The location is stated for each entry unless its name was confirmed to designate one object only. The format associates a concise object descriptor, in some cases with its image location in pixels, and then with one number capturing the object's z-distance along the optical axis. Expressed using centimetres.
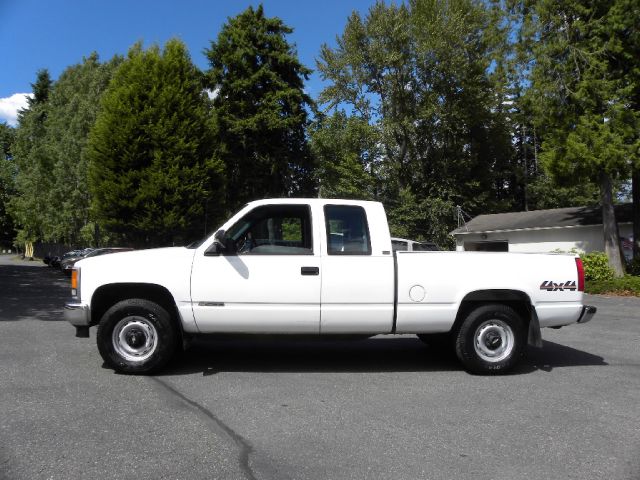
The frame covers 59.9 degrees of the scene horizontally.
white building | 2756
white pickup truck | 626
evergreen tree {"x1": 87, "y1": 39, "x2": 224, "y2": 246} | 2769
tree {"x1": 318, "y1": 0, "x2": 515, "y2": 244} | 3950
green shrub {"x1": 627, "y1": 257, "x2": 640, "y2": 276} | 2164
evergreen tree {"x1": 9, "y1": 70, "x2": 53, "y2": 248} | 3841
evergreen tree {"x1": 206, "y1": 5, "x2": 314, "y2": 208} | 3516
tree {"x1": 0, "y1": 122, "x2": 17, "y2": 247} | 5000
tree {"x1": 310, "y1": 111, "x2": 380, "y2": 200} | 3853
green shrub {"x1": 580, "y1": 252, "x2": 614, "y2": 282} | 2002
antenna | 4050
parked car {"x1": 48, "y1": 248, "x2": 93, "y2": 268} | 3019
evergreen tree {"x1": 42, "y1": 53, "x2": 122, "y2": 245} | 3569
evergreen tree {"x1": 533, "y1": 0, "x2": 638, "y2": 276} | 1998
